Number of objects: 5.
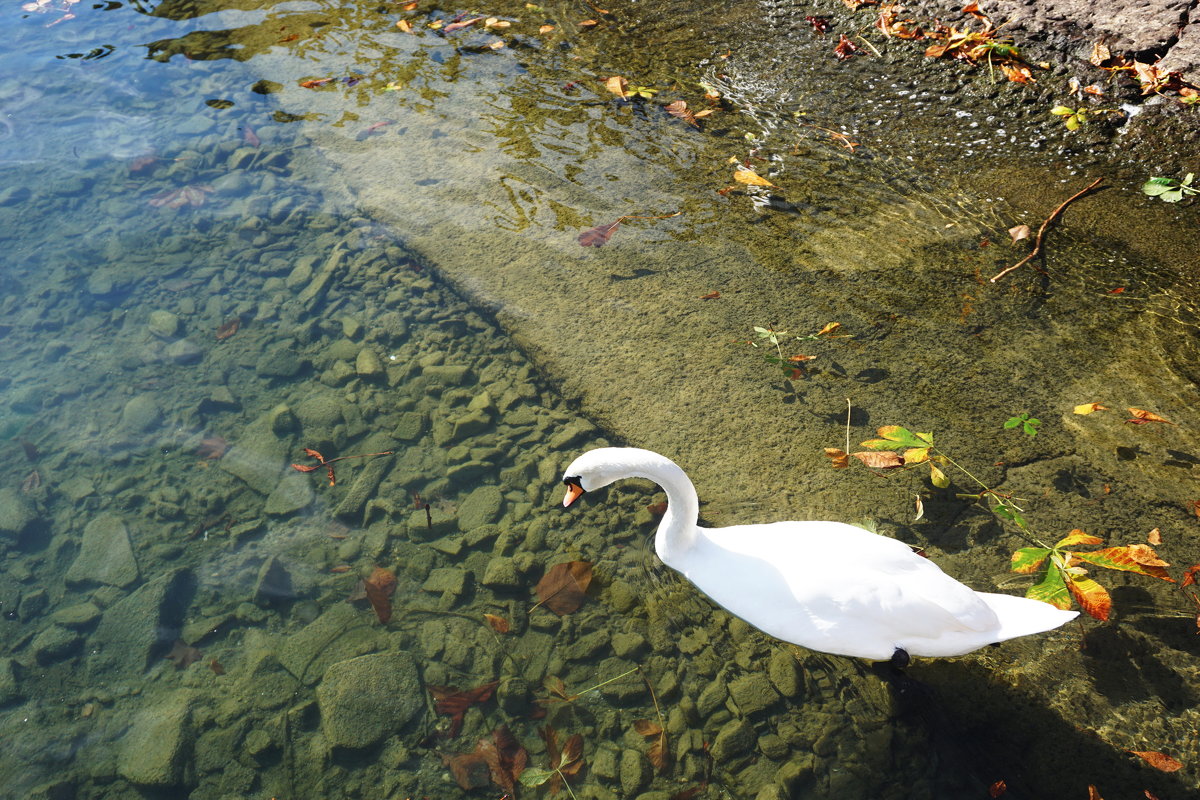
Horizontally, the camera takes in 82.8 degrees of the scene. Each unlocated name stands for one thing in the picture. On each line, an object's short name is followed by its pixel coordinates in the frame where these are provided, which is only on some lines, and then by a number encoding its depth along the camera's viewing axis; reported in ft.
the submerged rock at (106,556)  10.58
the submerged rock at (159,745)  8.65
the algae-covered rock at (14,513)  11.13
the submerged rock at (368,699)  8.96
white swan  8.07
